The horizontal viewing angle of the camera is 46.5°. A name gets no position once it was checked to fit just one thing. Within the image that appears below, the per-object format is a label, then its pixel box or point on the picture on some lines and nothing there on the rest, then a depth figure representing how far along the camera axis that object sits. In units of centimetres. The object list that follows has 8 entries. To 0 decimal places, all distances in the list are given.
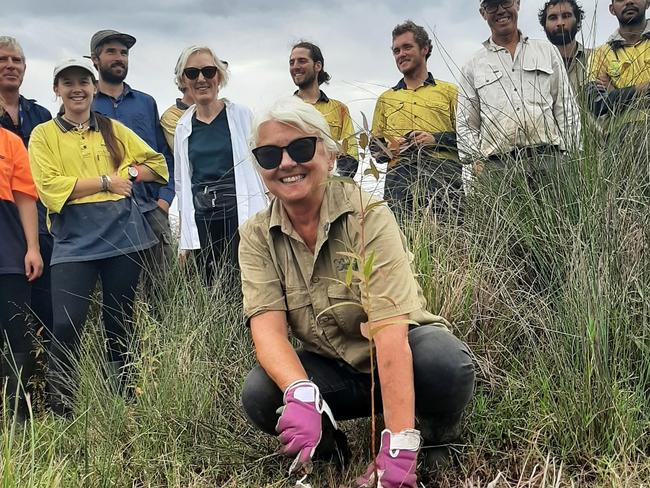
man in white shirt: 389
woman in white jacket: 462
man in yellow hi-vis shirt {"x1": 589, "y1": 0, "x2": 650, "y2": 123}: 379
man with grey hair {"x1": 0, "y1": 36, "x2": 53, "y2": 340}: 477
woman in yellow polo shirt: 413
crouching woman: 257
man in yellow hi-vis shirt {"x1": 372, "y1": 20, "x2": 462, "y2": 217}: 418
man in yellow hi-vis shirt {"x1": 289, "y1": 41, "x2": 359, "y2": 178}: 522
